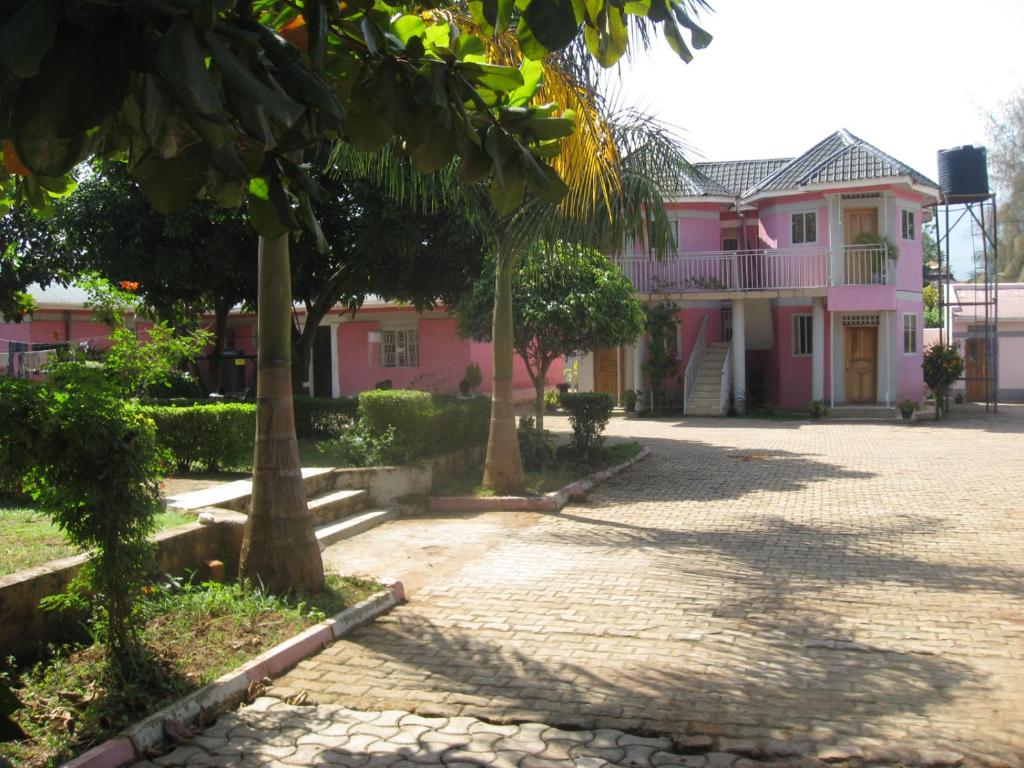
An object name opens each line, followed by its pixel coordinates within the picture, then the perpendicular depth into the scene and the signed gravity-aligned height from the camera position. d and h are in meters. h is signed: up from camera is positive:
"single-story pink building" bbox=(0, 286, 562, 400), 28.75 +1.25
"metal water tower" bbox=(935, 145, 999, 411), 26.97 +4.91
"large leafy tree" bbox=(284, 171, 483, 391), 14.39 +2.02
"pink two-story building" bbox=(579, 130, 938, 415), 25.73 +2.41
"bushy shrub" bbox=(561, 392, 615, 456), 14.80 -0.60
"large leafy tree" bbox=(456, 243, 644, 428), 16.80 +1.19
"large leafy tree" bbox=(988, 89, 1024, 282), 41.34 +8.99
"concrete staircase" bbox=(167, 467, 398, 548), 8.86 -1.24
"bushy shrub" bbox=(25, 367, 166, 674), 4.92 -0.52
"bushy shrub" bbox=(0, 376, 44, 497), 4.78 -0.19
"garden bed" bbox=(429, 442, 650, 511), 11.42 -1.38
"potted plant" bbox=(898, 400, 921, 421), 24.34 -0.94
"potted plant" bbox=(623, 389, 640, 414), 26.64 -0.63
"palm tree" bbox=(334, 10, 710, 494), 9.87 +1.97
